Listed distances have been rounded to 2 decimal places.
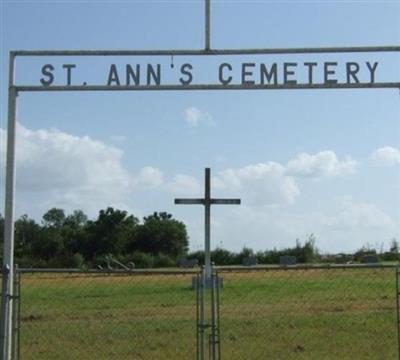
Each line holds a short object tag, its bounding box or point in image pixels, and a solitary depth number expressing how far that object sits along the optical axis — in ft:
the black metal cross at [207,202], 81.92
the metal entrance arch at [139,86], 33.14
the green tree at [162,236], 227.40
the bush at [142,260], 170.26
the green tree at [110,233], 224.53
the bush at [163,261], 169.07
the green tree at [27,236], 225.68
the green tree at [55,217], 316.40
